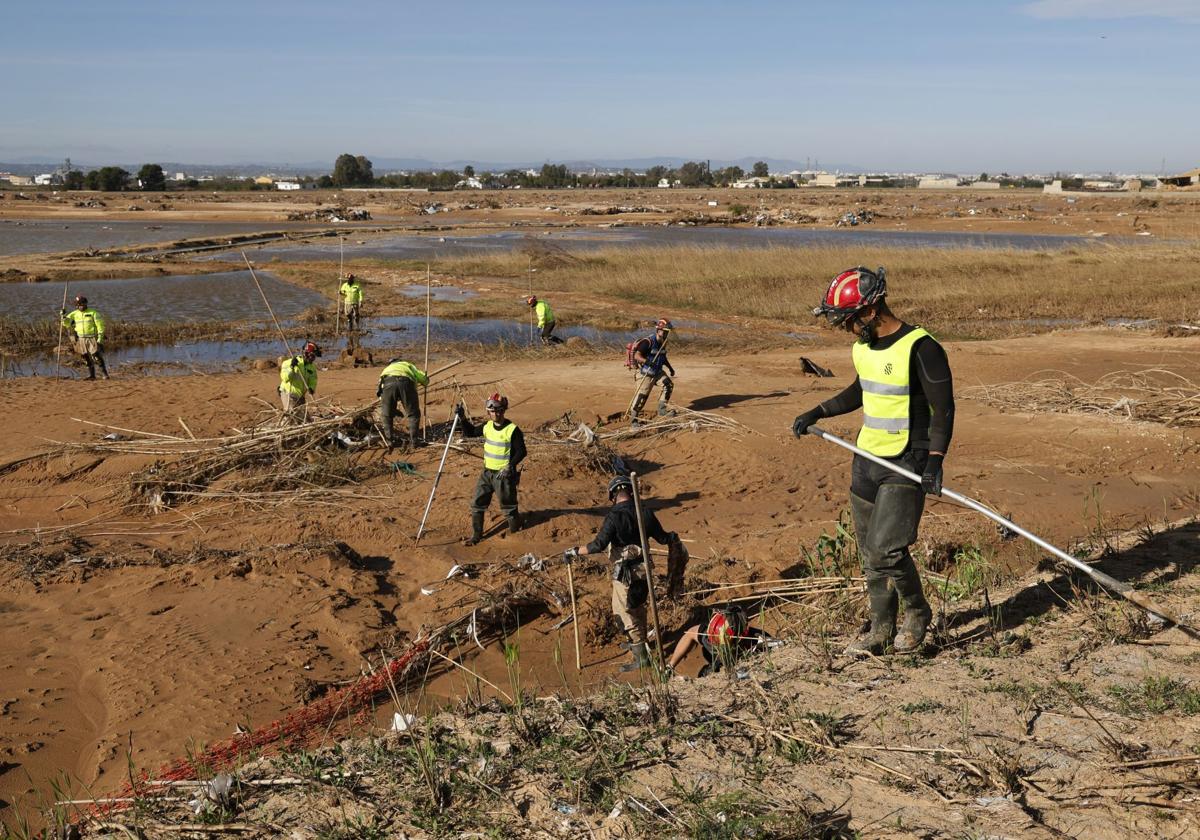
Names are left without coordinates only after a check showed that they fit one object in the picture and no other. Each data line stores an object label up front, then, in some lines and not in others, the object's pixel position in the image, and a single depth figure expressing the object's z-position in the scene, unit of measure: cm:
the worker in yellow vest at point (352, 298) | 2080
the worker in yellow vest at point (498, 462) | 872
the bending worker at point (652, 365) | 1225
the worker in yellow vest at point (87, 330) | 1628
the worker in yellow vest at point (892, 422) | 468
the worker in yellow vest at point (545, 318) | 1947
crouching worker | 573
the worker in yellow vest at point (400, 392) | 1122
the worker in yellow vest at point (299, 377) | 1180
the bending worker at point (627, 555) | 641
